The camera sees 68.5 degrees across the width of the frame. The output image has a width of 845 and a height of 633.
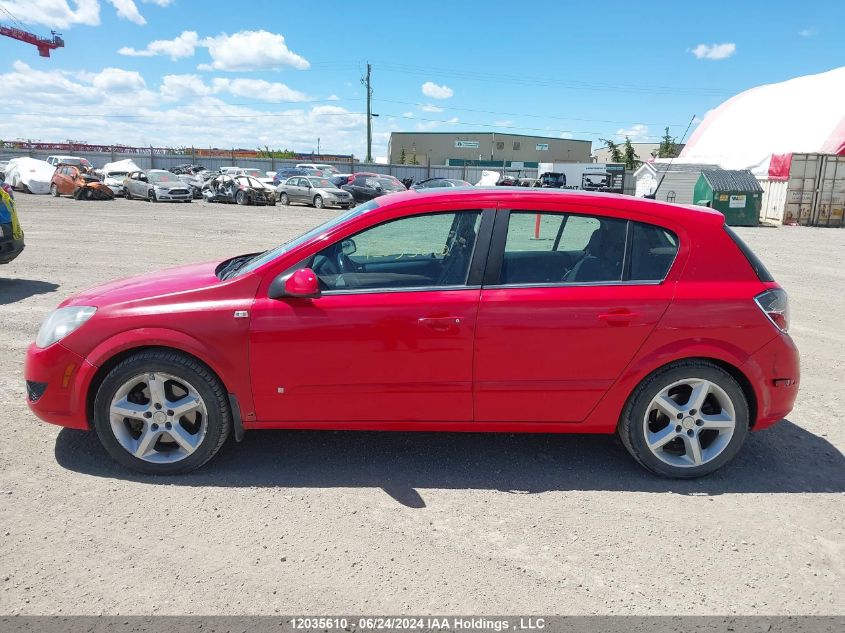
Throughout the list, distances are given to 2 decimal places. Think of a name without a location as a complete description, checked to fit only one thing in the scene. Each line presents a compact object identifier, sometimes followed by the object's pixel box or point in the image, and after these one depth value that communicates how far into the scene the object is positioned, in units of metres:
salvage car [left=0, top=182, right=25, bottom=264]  7.95
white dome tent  35.75
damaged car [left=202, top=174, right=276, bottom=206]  29.16
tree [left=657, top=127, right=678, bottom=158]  73.25
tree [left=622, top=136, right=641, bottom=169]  77.55
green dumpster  25.28
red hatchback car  3.38
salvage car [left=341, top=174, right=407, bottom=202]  30.69
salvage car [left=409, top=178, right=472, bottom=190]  29.56
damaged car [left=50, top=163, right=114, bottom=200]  27.70
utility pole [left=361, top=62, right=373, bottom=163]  60.66
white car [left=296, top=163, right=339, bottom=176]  41.86
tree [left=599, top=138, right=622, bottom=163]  81.64
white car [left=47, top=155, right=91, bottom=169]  36.12
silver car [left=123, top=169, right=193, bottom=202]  28.41
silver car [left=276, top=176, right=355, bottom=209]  28.98
